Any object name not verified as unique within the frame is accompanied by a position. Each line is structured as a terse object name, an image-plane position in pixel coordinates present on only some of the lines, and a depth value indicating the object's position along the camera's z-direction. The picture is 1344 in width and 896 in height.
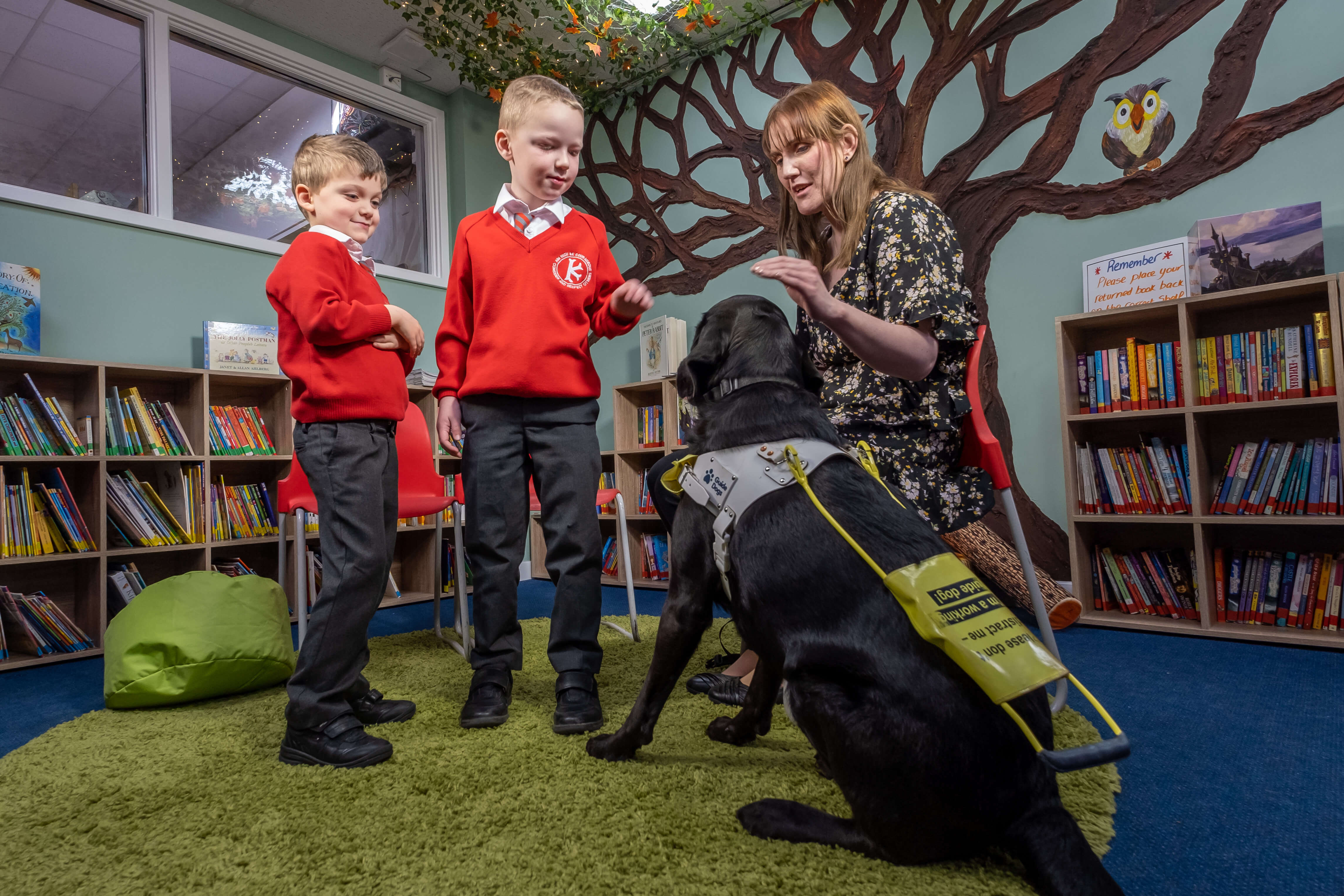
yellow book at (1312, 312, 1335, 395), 2.22
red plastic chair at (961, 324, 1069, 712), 1.46
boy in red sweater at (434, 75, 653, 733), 1.59
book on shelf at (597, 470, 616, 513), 4.20
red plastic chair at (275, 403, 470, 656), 2.11
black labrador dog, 0.80
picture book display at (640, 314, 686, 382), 3.93
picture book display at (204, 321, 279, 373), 3.19
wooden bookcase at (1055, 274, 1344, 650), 2.31
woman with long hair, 1.22
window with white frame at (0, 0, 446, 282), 3.08
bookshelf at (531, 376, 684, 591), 3.96
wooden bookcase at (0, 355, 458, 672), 2.68
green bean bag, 1.78
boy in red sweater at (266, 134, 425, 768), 1.35
